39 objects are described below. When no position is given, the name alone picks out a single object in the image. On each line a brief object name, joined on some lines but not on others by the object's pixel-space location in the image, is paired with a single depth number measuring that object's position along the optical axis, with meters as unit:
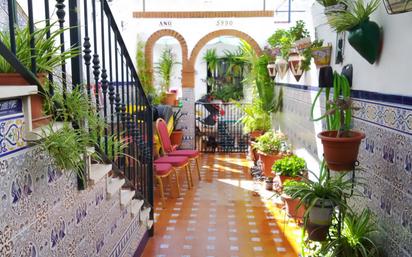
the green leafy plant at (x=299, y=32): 4.17
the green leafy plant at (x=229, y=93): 9.16
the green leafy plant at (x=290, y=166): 4.11
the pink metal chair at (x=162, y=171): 4.43
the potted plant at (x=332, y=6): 2.35
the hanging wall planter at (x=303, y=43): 3.70
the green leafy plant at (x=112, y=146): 2.25
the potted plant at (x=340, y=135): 2.15
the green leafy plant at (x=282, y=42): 4.66
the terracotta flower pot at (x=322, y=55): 3.04
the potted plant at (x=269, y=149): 5.07
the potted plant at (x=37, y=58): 1.38
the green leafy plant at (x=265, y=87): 6.18
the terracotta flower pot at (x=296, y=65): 4.03
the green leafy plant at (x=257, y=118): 6.49
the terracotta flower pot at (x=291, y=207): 3.83
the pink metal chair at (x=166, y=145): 5.32
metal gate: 7.82
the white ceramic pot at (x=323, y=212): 2.22
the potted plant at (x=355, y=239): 2.07
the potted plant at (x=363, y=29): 2.07
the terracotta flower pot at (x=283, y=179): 4.11
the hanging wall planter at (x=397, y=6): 1.61
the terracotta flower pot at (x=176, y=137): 7.22
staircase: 1.46
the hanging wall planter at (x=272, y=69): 5.79
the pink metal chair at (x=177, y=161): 4.90
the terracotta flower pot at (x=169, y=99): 7.96
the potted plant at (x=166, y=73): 8.02
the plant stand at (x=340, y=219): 2.20
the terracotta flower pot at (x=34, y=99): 1.38
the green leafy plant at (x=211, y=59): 9.52
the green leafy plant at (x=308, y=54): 3.32
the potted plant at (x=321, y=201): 2.22
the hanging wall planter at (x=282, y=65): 4.89
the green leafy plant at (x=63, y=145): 1.44
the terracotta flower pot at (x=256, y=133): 6.49
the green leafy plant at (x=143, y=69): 7.59
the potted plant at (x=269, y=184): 5.14
